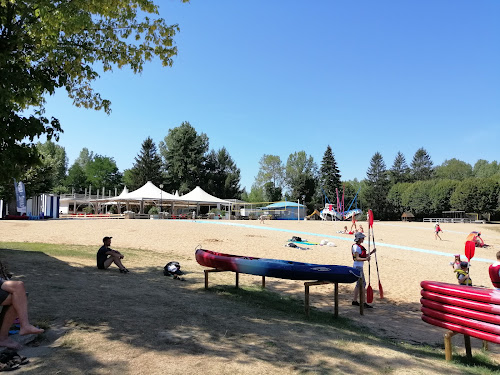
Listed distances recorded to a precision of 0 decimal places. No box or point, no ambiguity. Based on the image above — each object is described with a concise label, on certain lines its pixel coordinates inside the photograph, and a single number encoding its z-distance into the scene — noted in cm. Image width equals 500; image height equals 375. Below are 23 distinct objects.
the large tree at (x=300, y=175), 7769
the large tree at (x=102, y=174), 8300
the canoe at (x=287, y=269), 715
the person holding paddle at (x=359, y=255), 837
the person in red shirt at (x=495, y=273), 595
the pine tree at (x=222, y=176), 7212
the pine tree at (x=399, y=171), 9749
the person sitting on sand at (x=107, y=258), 946
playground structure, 5888
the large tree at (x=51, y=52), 570
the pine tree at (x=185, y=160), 7031
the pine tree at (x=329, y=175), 7681
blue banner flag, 2912
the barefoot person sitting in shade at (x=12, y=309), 397
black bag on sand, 971
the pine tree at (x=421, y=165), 10238
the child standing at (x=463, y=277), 808
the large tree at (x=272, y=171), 8756
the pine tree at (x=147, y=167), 6812
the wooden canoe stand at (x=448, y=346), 524
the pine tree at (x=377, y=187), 7875
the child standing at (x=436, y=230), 2876
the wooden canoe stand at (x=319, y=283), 691
